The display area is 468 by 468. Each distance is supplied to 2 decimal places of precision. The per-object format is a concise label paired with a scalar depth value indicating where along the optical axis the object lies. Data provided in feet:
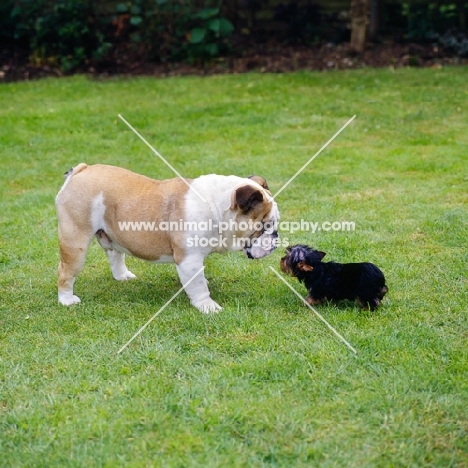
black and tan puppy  17.84
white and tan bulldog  18.54
